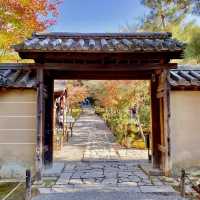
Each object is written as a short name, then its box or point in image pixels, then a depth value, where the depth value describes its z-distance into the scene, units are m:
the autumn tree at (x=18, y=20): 8.92
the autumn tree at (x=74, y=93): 21.04
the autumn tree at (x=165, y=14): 4.38
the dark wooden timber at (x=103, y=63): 5.88
